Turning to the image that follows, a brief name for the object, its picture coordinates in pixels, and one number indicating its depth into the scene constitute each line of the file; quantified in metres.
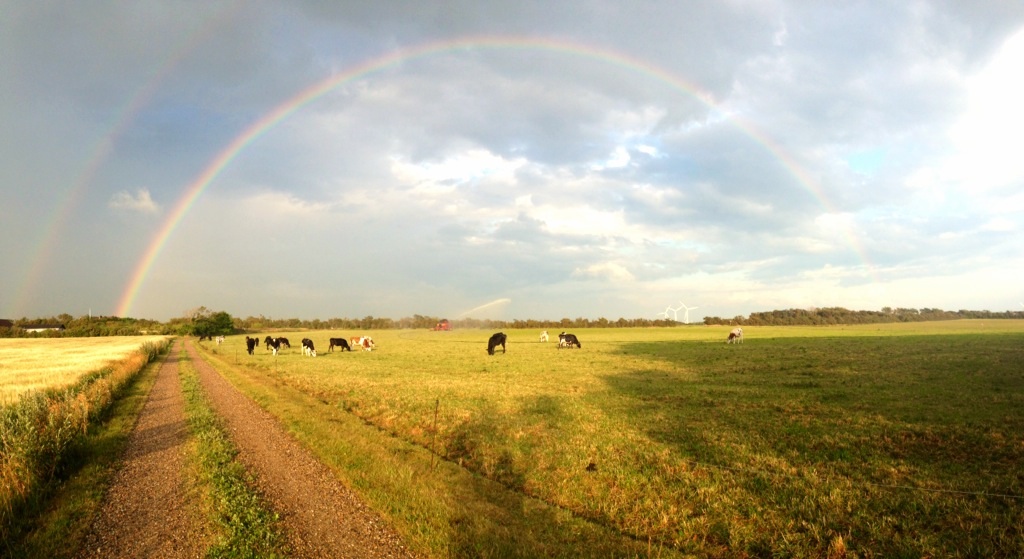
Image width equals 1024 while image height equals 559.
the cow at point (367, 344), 51.81
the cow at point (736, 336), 55.95
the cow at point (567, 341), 50.24
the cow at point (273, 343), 49.41
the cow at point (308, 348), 43.94
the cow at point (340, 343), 51.56
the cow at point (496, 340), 41.89
